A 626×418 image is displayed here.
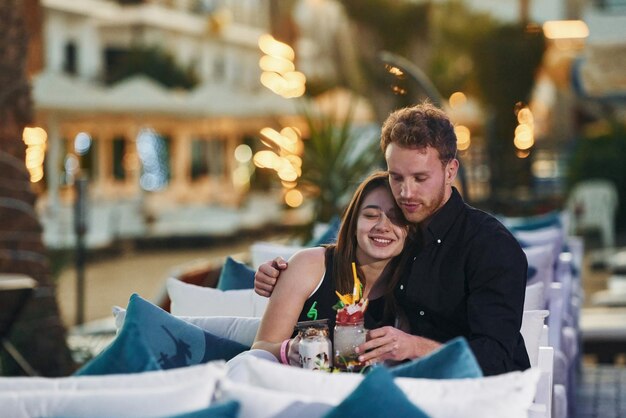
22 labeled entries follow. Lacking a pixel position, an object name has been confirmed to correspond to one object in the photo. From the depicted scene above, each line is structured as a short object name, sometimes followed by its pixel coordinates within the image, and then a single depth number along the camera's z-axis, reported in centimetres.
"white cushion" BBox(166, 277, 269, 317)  648
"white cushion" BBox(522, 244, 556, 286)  818
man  487
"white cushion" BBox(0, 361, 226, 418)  376
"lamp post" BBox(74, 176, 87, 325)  1474
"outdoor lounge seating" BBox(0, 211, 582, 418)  374
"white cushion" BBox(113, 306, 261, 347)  534
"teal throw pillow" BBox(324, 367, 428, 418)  361
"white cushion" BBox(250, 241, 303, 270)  826
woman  512
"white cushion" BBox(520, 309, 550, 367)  536
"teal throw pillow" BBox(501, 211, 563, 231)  1130
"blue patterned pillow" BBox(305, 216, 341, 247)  836
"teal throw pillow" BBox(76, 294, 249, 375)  407
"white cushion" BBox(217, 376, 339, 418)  380
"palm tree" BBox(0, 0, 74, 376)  967
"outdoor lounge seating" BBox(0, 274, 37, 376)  875
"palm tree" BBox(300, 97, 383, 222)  1278
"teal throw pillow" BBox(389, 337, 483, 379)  397
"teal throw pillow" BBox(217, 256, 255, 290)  709
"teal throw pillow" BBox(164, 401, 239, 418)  364
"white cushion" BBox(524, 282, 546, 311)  643
